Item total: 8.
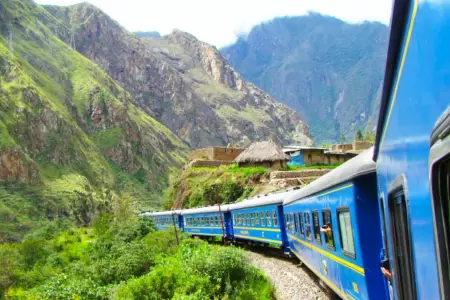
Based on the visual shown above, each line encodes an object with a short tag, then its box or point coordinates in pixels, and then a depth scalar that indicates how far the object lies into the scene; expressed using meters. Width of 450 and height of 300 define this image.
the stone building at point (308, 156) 50.94
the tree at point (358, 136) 93.00
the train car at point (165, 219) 34.97
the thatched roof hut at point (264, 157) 45.81
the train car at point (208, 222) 25.45
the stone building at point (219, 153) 61.73
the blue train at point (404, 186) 2.15
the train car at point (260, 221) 17.22
